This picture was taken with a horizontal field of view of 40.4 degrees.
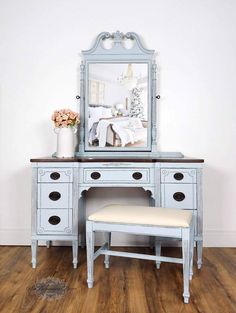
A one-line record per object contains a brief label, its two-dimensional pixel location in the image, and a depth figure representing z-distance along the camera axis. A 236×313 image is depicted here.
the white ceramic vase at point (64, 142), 2.74
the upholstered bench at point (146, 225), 1.94
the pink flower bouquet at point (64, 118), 2.68
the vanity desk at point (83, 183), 2.52
